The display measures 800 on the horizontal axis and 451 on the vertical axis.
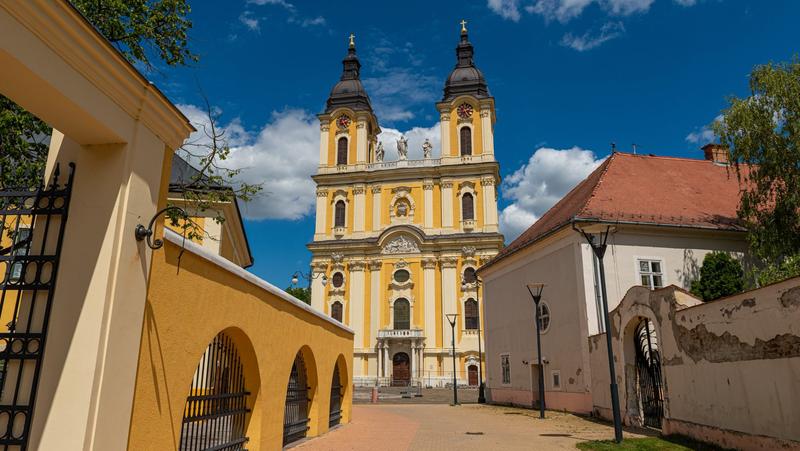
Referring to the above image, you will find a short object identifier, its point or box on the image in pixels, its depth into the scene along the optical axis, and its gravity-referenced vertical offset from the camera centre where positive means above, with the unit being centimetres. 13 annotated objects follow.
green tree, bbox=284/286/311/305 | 7362 +1050
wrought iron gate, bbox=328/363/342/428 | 1476 -75
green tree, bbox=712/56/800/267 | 1722 +671
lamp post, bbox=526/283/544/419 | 1786 +244
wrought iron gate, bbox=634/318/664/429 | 1412 -10
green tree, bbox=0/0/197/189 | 795 +549
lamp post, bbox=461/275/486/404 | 2831 -111
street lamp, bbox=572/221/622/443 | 1127 +14
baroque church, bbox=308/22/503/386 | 4475 +1092
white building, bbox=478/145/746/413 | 1896 +430
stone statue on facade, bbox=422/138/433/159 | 5169 +2002
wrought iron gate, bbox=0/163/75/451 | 404 +54
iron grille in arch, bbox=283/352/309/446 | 1062 -62
